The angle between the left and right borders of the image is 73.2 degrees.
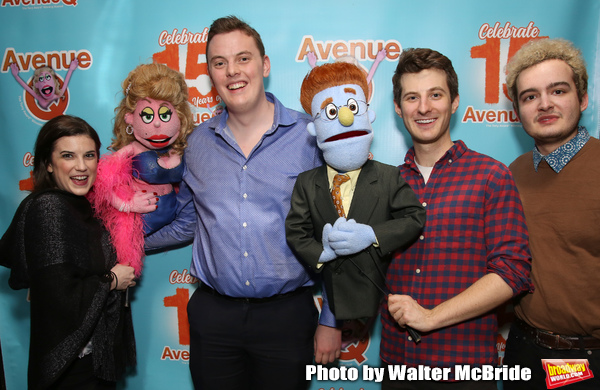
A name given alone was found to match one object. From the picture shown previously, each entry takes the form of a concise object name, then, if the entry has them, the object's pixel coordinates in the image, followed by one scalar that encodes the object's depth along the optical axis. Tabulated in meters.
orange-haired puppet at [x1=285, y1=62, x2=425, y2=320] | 1.56
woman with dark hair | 1.71
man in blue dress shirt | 1.89
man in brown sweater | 1.64
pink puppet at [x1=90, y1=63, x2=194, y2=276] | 2.02
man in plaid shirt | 1.56
